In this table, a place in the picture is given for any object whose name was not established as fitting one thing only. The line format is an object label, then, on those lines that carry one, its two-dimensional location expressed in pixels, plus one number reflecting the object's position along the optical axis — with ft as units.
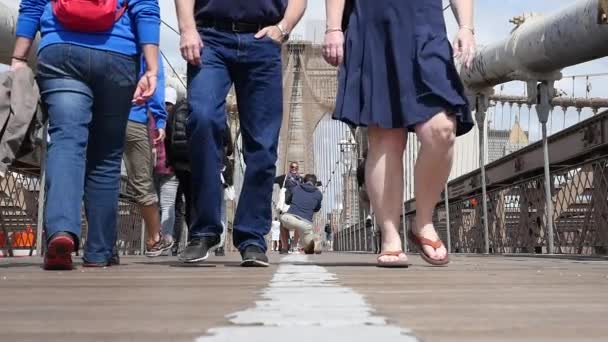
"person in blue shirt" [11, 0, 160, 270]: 7.83
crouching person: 27.99
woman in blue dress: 8.32
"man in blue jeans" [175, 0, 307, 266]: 8.66
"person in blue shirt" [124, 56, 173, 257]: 13.98
